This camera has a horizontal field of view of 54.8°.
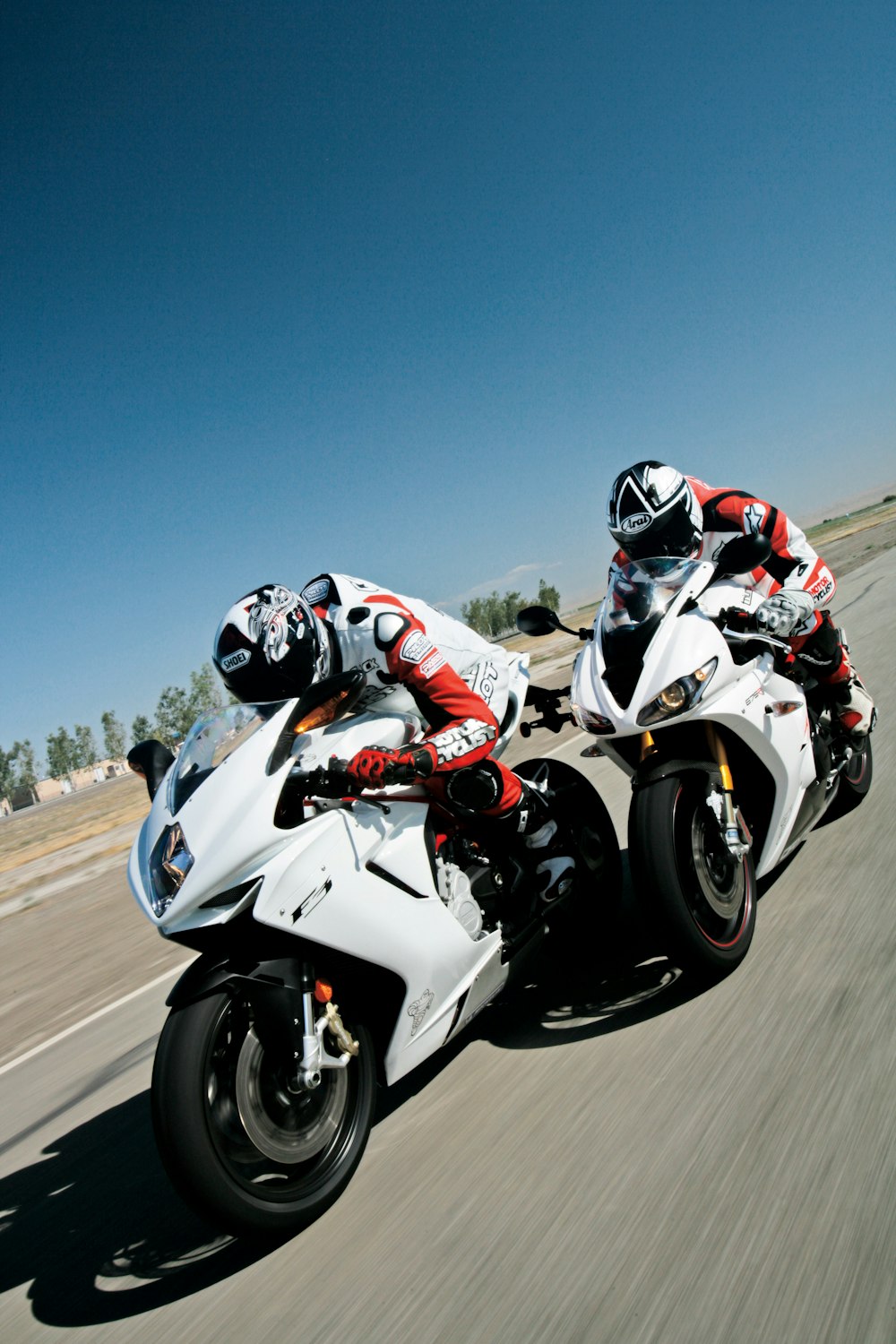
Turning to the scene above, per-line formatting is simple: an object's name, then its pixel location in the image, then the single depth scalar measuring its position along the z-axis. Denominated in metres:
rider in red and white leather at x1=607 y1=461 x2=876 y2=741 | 4.14
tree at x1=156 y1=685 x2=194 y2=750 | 111.69
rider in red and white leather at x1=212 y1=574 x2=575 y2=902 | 3.26
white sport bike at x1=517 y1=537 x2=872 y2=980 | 3.21
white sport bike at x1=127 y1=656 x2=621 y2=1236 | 2.49
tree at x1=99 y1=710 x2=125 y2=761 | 144.12
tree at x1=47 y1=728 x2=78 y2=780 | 139.62
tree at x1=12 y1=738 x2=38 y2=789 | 142.50
